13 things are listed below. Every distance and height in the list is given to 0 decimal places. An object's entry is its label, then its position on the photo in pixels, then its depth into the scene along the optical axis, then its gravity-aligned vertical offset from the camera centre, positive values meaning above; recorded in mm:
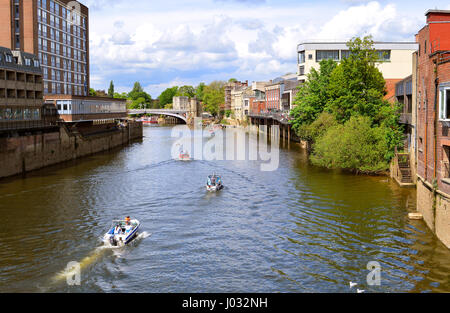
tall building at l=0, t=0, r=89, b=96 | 95562 +20017
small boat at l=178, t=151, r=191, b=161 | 79500 -4523
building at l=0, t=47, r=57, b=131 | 70562 +5983
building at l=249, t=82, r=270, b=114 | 169750 +10981
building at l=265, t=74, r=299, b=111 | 127606 +9955
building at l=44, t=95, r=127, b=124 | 90294 +4639
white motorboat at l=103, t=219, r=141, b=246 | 32625 -7031
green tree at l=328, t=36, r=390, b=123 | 64812 +6185
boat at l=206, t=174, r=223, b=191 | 51750 -5838
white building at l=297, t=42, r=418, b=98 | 107062 +16207
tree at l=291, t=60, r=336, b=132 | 80688 +5206
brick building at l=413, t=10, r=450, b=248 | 30016 +220
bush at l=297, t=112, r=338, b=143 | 69875 +351
